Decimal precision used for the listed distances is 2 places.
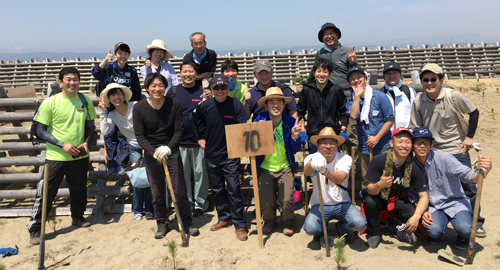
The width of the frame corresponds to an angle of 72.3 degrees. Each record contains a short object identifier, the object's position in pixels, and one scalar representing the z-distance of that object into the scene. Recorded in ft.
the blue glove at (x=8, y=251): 15.25
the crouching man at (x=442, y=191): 13.50
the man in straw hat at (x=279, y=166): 15.39
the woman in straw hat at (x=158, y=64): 18.65
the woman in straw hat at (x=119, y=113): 16.67
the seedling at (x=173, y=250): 12.87
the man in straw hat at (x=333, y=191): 13.85
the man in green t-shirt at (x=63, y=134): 16.27
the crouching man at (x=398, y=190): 13.67
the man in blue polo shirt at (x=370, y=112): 15.80
